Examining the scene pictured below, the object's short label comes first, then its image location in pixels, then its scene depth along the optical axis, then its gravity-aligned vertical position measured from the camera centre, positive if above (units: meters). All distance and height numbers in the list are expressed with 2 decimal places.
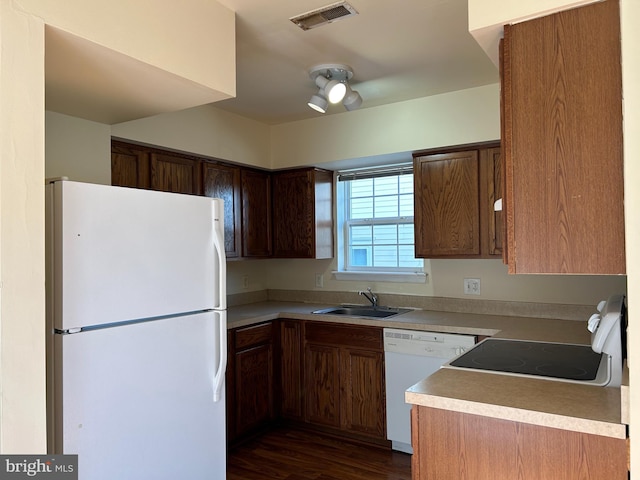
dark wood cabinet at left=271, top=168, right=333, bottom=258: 3.76 +0.27
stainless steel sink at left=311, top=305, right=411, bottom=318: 3.47 -0.52
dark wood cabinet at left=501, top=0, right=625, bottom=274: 1.30 +0.30
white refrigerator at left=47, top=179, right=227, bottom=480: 1.55 -0.32
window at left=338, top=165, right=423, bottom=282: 3.70 +0.20
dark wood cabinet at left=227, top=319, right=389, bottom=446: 3.12 -0.96
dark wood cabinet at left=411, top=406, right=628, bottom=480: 1.36 -0.67
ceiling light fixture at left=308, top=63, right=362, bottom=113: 2.59 +0.91
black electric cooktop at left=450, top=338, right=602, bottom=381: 1.77 -0.50
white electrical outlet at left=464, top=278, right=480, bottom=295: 3.33 -0.31
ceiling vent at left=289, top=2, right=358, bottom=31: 1.95 +1.01
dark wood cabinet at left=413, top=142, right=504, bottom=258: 3.01 +0.29
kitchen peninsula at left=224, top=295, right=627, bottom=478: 1.35 -0.52
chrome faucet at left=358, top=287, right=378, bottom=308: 3.63 -0.42
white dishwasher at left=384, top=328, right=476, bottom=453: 2.83 -0.75
